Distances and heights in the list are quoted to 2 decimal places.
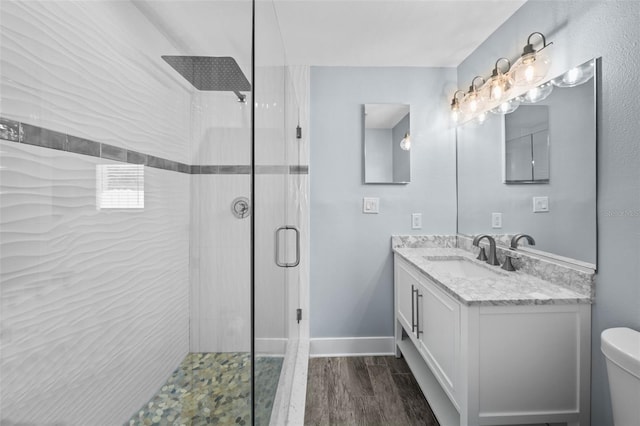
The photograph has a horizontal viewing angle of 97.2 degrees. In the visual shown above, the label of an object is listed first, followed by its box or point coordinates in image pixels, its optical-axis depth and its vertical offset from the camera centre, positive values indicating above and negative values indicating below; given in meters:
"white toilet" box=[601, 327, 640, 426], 0.89 -0.53
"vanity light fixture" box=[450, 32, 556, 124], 1.50 +0.79
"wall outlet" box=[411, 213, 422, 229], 2.37 -0.06
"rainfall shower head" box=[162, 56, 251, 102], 0.54 +0.31
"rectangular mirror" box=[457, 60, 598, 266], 1.25 +0.24
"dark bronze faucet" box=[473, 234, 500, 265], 1.78 -0.24
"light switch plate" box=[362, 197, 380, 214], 2.35 +0.06
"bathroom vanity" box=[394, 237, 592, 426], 1.22 -0.63
